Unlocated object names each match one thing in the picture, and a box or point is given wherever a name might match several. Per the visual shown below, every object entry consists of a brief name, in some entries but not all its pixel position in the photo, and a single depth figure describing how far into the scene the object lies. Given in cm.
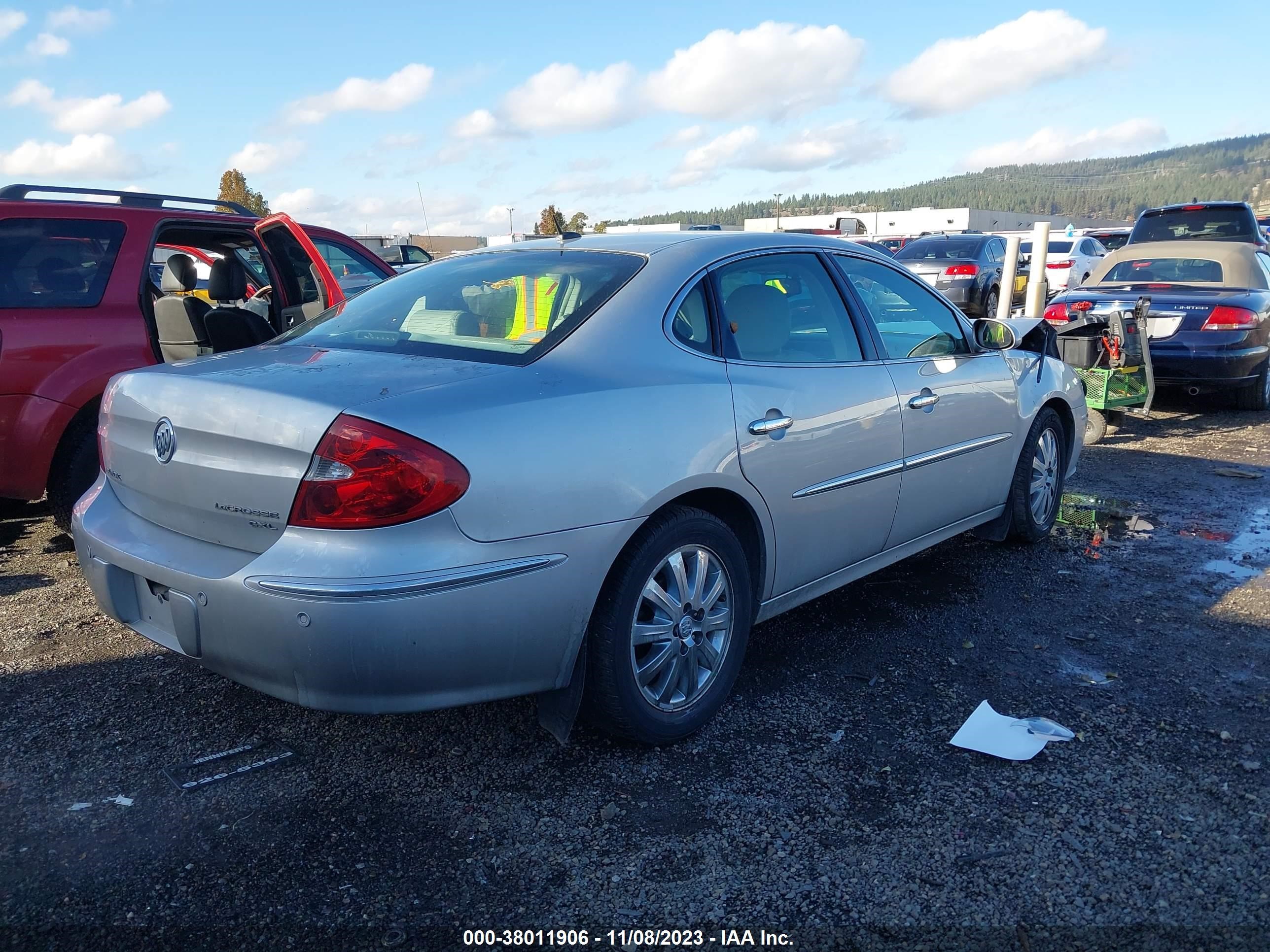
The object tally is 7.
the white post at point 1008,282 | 1123
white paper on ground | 305
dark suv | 1290
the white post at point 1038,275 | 1030
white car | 1952
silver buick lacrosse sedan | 242
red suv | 445
